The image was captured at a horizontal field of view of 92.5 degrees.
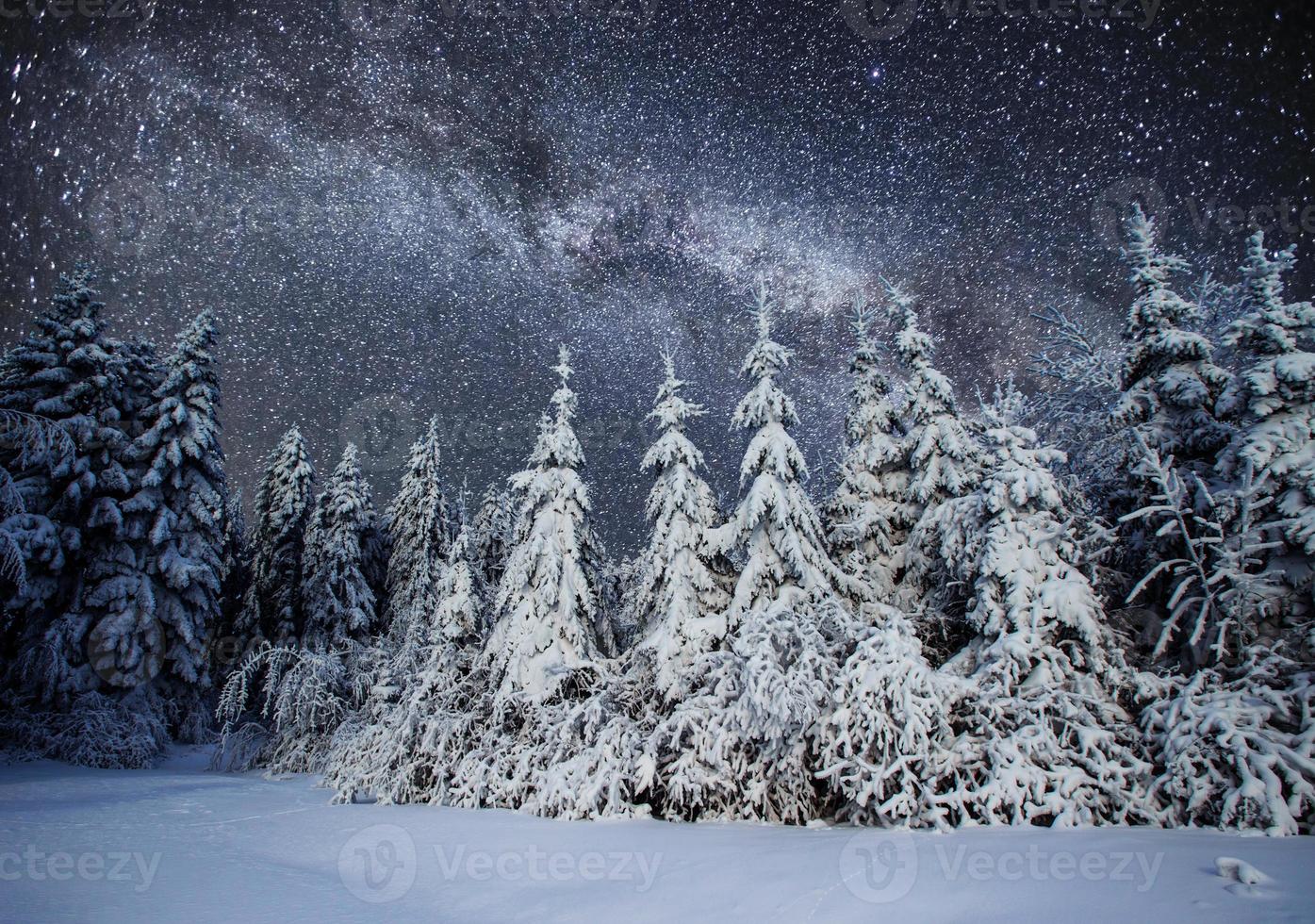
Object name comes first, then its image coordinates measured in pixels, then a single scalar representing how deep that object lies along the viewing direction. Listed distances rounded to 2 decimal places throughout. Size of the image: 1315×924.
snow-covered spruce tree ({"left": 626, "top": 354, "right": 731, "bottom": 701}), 14.16
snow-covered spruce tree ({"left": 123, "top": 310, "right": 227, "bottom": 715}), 22.12
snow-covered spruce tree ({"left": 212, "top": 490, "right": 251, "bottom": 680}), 31.64
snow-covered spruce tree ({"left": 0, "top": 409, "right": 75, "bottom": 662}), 12.05
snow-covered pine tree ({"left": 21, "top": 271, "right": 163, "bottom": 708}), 20.06
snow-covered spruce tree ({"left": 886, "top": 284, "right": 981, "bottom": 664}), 16.92
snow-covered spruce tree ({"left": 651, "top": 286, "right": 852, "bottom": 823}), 10.57
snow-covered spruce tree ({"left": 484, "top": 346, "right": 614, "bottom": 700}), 15.65
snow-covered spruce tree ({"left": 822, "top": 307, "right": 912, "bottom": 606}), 18.33
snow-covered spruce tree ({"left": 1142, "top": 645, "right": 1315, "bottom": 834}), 7.81
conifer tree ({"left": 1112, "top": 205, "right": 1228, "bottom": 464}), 13.15
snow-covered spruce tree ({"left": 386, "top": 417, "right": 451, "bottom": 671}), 32.44
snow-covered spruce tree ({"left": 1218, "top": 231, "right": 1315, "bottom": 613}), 10.41
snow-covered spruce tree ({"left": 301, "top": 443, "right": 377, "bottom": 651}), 29.42
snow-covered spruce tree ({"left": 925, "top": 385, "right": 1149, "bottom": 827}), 9.08
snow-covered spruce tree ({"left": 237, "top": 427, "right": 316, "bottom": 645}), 30.64
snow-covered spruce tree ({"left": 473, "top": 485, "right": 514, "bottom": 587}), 37.19
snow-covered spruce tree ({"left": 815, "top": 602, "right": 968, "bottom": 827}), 9.16
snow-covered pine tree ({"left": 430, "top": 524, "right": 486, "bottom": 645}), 18.53
